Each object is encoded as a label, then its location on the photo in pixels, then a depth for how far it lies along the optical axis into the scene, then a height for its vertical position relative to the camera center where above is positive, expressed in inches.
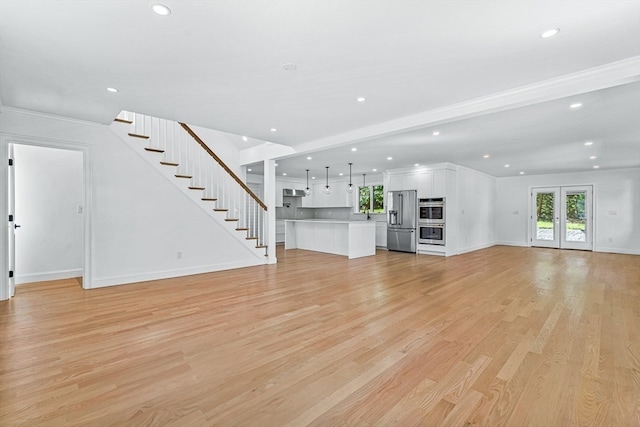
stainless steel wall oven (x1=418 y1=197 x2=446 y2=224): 325.1 +0.3
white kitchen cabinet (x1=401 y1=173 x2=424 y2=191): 345.4 +35.5
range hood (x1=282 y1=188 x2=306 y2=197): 431.5 +26.4
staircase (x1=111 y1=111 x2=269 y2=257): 206.4 +31.7
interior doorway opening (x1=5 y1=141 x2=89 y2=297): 193.2 -3.3
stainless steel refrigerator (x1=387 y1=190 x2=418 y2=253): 346.9 -11.8
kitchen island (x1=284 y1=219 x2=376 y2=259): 303.7 -30.4
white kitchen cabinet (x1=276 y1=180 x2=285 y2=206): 430.9 +26.3
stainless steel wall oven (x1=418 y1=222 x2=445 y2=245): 325.9 -26.5
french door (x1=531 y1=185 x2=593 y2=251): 370.2 -8.6
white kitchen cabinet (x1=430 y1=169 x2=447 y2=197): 323.3 +29.6
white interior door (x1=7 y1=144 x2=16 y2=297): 163.6 -10.1
